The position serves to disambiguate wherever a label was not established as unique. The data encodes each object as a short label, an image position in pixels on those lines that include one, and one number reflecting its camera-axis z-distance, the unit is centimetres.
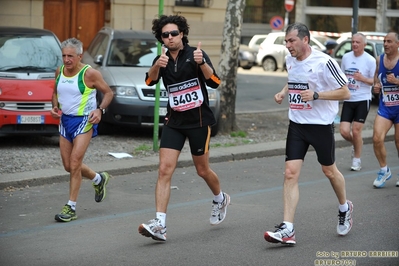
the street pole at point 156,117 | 1253
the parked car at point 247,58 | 3288
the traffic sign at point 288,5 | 3493
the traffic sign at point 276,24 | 3612
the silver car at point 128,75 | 1388
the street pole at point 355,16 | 1771
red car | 1241
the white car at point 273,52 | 3272
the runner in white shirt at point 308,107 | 741
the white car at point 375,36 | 2215
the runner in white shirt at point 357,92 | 1187
